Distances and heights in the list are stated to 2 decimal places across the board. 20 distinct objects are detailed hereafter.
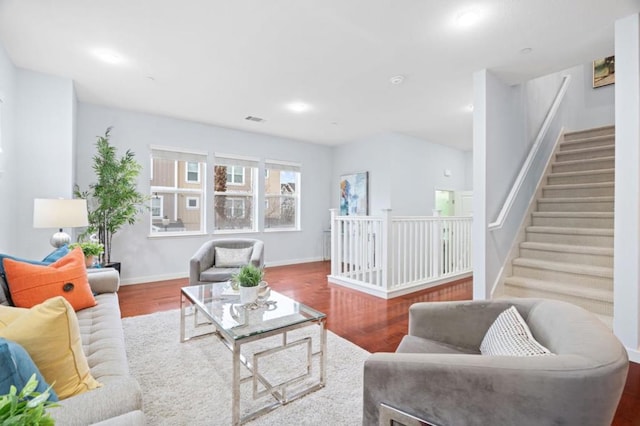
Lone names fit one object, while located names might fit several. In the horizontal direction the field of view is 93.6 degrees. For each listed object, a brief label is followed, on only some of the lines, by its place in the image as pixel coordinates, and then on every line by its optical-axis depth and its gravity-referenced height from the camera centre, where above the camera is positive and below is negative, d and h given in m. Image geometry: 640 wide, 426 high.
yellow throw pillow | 0.94 -0.42
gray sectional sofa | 0.86 -0.60
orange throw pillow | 1.79 -0.43
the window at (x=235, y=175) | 5.60 +0.74
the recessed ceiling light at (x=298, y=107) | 4.29 +1.58
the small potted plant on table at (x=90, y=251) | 3.09 -0.38
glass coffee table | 1.65 -0.67
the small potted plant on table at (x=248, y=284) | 2.13 -0.49
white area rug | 1.64 -1.10
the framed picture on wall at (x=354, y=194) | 6.19 +0.45
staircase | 2.97 -0.21
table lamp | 2.77 -0.01
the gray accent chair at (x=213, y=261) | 3.38 -0.55
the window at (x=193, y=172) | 5.12 +0.73
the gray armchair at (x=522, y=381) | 0.83 -0.52
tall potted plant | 3.95 +0.27
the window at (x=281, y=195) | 6.09 +0.41
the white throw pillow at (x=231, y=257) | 3.69 -0.53
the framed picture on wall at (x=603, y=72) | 4.99 +2.43
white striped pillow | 1.12 -0.50
